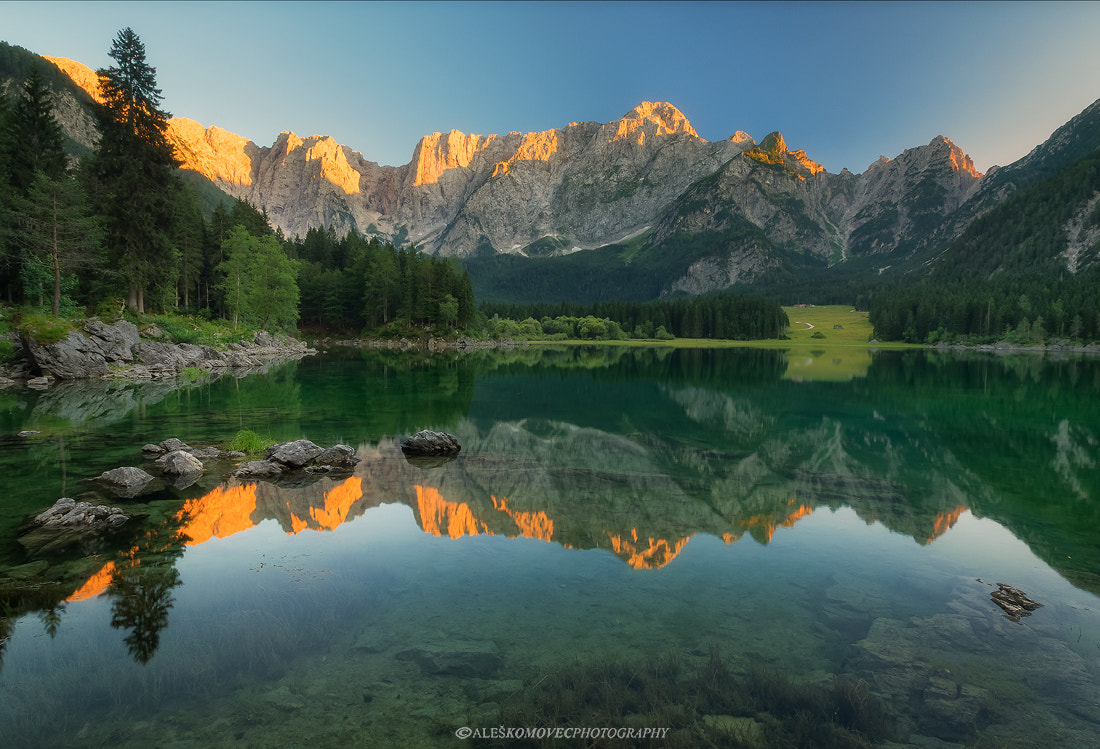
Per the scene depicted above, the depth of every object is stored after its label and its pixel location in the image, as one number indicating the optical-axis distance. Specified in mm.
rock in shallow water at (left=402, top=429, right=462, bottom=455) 25422
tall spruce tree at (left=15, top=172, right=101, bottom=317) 46469
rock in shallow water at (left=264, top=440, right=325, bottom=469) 21781
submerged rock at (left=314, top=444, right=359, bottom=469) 22328
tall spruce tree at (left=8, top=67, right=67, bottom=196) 51625
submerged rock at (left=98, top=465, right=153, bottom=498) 18156
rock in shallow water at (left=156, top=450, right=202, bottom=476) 20109
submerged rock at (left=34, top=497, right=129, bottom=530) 14680
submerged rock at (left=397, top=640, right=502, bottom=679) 9016
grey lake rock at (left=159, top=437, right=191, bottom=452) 22750
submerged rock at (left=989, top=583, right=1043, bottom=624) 11352
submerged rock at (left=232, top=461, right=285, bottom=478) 20375
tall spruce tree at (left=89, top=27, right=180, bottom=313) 54875
